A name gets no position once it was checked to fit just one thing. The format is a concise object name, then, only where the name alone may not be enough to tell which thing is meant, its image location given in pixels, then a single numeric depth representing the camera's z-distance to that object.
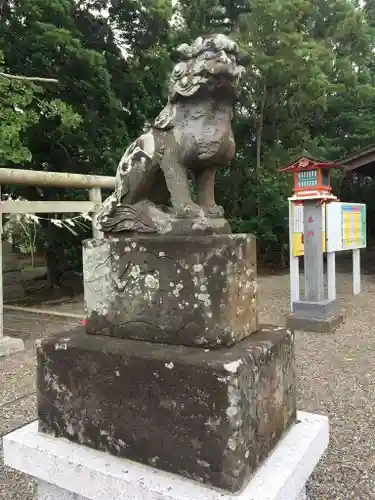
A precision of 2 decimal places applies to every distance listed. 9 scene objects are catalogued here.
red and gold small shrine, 5.76
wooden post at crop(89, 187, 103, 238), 5.68
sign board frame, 6.18
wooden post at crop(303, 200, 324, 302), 5.78
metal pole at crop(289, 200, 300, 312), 6.17
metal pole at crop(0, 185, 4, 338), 4.74
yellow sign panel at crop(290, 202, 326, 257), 6.22
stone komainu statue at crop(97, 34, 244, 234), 1.68
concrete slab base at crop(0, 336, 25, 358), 4.67
